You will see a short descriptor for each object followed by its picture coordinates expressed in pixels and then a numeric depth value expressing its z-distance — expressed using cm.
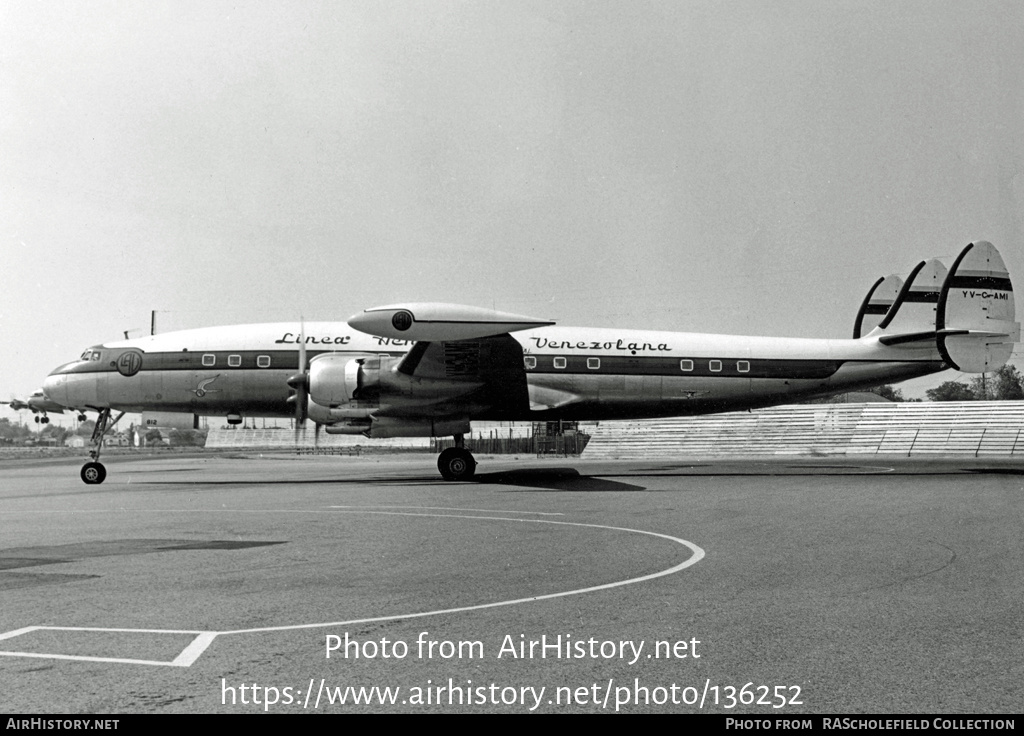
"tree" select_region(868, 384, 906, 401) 9535
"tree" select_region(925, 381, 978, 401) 9994
